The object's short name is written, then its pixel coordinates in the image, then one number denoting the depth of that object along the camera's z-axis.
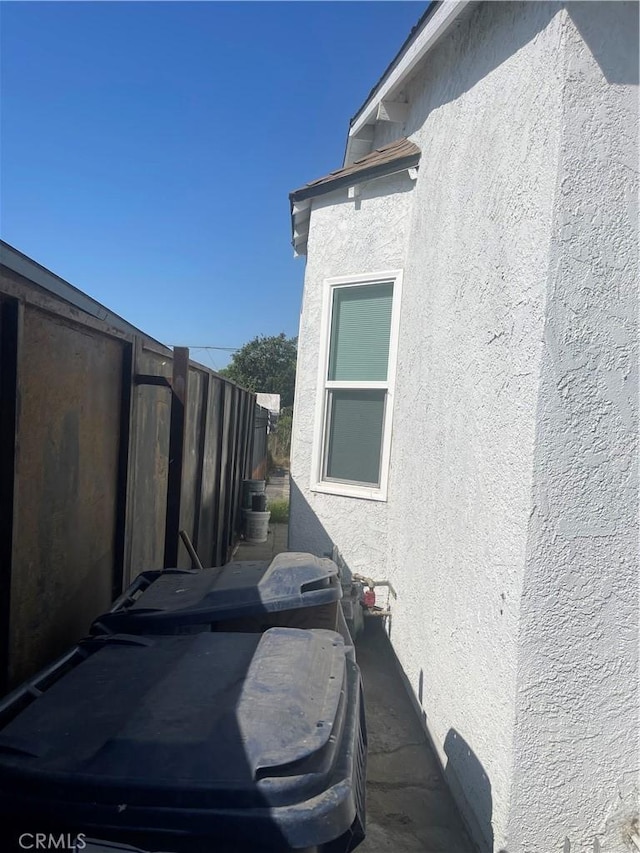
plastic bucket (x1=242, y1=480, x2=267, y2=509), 9.27
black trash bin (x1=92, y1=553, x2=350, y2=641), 2.44
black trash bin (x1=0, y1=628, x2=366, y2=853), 1.40
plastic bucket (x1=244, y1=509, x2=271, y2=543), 8.88
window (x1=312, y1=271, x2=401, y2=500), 5.09
